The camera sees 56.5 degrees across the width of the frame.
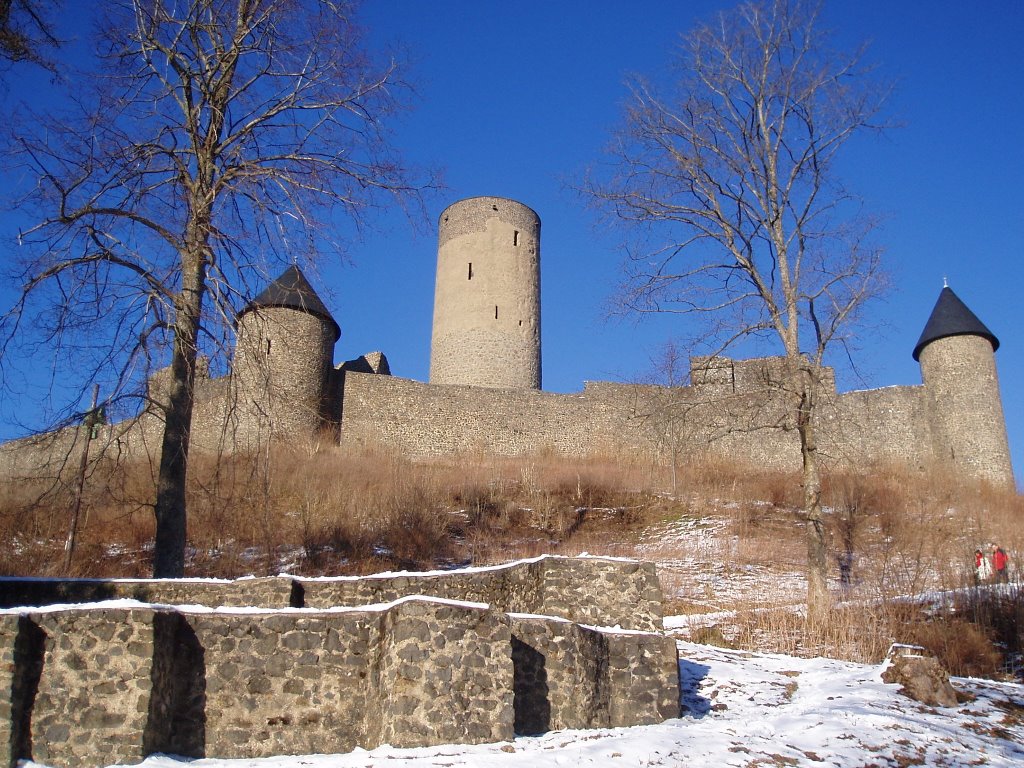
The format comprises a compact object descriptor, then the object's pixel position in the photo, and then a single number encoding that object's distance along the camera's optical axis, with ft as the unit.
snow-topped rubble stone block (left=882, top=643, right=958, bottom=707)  27.17
